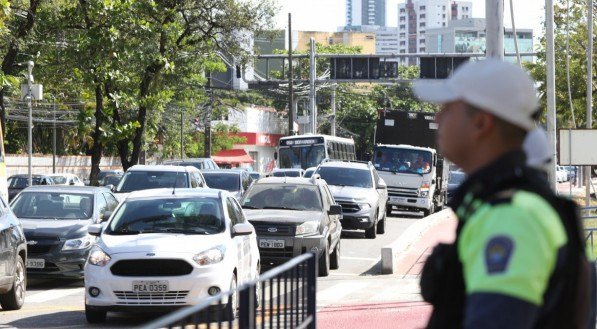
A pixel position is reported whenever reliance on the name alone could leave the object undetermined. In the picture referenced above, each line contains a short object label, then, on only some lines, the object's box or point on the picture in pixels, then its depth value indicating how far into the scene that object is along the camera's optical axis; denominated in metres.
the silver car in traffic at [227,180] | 32.44
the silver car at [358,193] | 29.59
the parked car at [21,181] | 41.03
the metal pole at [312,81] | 65.06
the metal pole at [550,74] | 24.17
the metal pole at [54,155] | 58.60
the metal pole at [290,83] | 64.19
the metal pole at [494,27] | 16.67
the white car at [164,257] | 13.63
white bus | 47.59
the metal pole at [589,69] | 41.34
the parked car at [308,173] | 37.09
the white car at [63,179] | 45.34
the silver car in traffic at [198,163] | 44.21
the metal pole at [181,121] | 74.41
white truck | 41.69
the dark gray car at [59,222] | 18.67
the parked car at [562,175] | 98.90
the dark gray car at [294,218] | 20.31
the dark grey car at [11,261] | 14.62
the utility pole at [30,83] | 34.34
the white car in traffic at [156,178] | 27.33
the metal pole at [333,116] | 79.18
